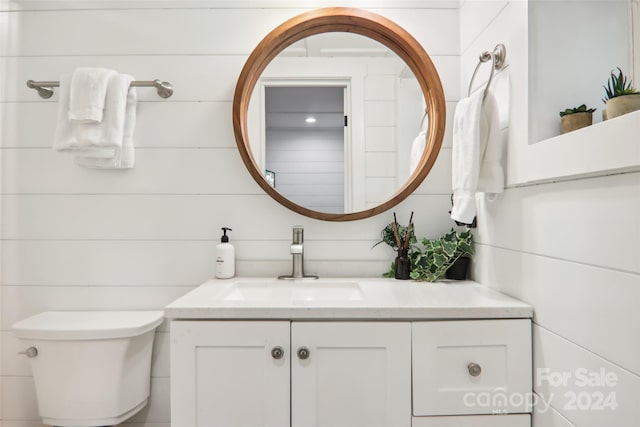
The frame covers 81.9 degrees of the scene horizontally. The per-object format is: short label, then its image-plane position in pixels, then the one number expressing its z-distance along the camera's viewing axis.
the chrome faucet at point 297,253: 1.43
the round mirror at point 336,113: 1.45
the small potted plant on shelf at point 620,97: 0.71
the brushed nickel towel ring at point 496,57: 1.14
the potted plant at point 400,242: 1.42
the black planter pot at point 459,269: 1.39
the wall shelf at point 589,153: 0.67
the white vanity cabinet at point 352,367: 1.00
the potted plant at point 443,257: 1.33
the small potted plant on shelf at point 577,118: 0.87
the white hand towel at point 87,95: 1.32
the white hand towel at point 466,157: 1.12
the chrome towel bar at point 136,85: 1.42
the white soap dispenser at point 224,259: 1.42
